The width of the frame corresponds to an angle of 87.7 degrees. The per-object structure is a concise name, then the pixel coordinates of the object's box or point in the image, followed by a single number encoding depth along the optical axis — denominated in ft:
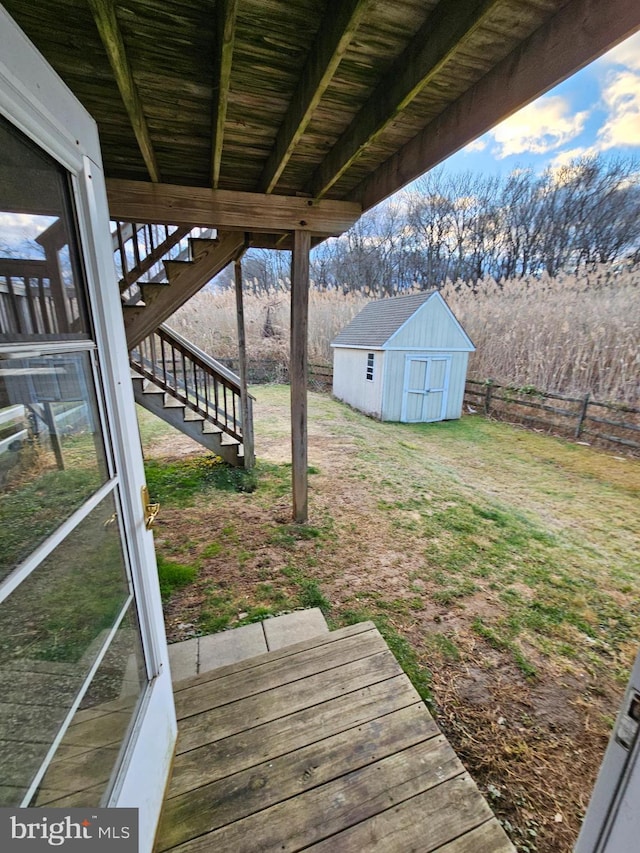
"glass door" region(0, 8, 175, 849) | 1.97
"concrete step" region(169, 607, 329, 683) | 5.59
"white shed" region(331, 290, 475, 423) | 25.09
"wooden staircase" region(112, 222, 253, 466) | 9.77
